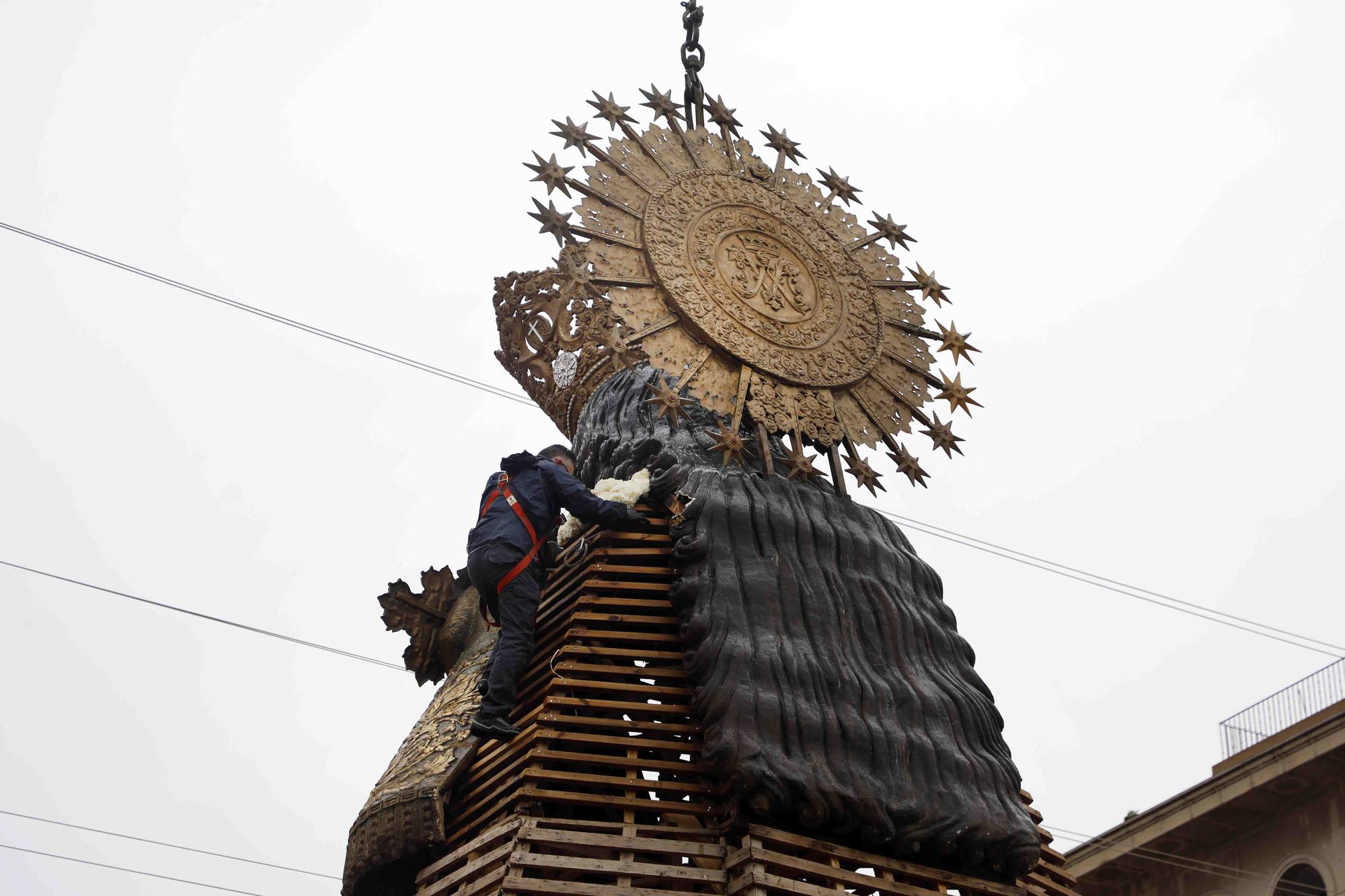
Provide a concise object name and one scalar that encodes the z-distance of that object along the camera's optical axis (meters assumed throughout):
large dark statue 10.18
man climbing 10.83
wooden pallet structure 9.41
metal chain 13.73
